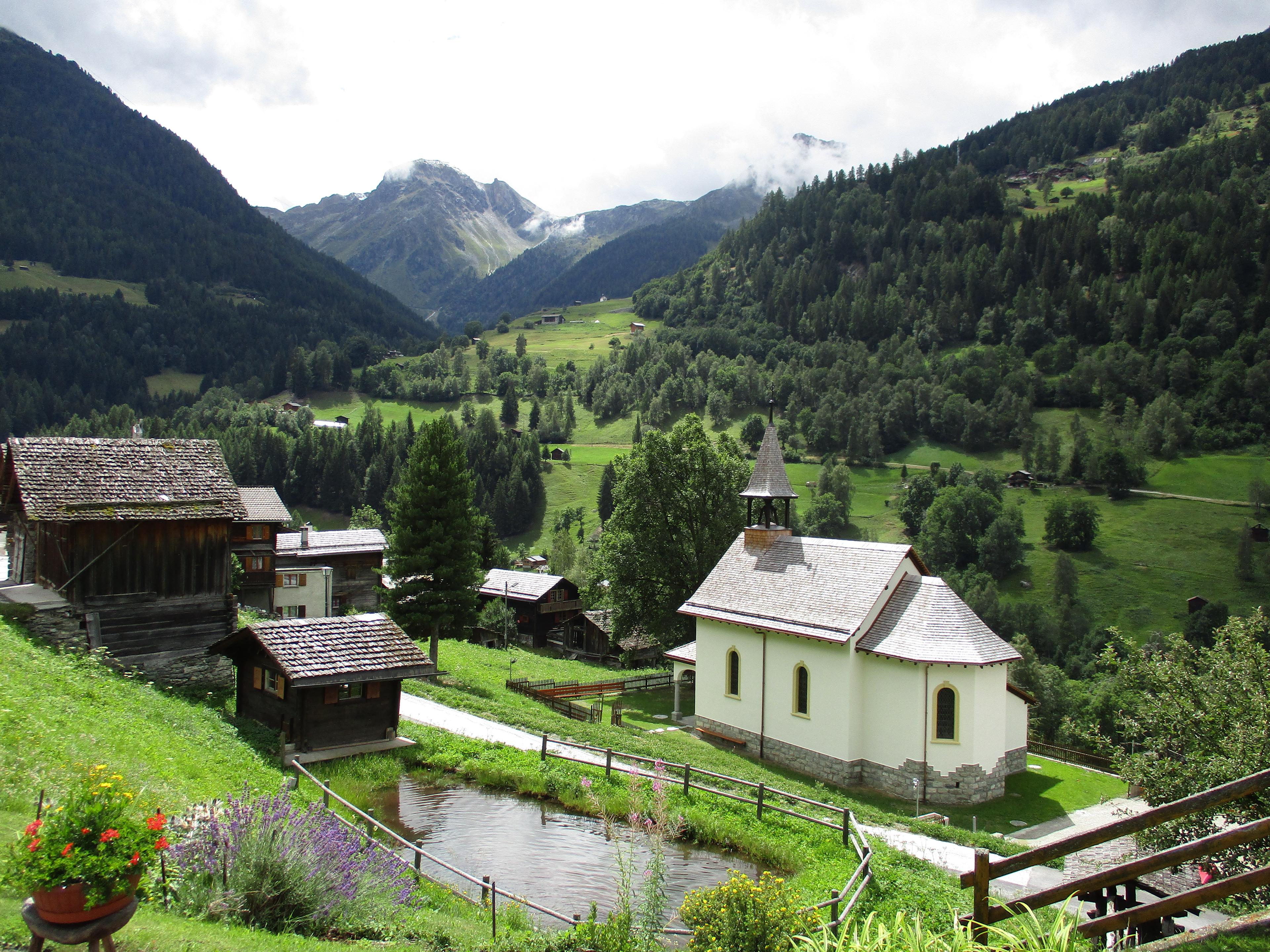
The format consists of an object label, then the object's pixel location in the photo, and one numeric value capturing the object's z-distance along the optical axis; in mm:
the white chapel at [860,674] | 24438
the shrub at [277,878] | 9930
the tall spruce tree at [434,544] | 34906
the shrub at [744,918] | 7961
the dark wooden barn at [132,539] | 23250
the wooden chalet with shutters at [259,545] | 42875
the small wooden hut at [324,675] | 20688
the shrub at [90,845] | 6785
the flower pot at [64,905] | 6754
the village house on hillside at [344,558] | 54188
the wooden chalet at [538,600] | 65250
